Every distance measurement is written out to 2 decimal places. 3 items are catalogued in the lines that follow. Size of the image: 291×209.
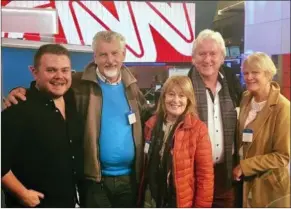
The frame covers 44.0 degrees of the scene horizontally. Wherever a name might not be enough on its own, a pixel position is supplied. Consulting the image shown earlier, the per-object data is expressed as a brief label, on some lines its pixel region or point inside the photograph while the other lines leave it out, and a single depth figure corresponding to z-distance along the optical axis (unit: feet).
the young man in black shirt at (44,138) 6.61
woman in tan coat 7.13
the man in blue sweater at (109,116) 6.84
